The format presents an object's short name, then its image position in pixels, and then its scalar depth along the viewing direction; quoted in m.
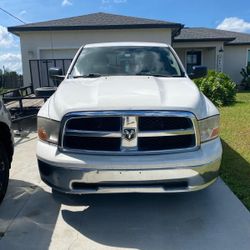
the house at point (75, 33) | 10.56
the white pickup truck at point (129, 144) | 2.45
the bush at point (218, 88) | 9.32
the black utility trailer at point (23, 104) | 6.31
